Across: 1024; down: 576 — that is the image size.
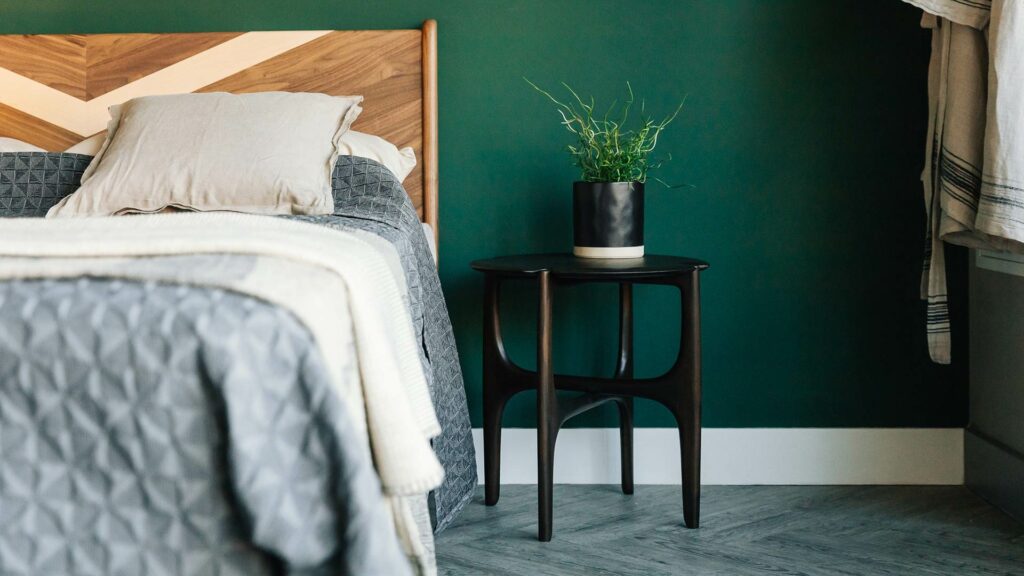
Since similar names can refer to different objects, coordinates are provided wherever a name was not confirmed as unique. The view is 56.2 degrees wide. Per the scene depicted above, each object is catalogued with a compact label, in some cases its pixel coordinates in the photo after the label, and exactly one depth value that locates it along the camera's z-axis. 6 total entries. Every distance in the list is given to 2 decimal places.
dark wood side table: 2.10
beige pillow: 2.05
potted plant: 2.29
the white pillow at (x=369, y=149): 2.32
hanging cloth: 1.95
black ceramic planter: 2.29
